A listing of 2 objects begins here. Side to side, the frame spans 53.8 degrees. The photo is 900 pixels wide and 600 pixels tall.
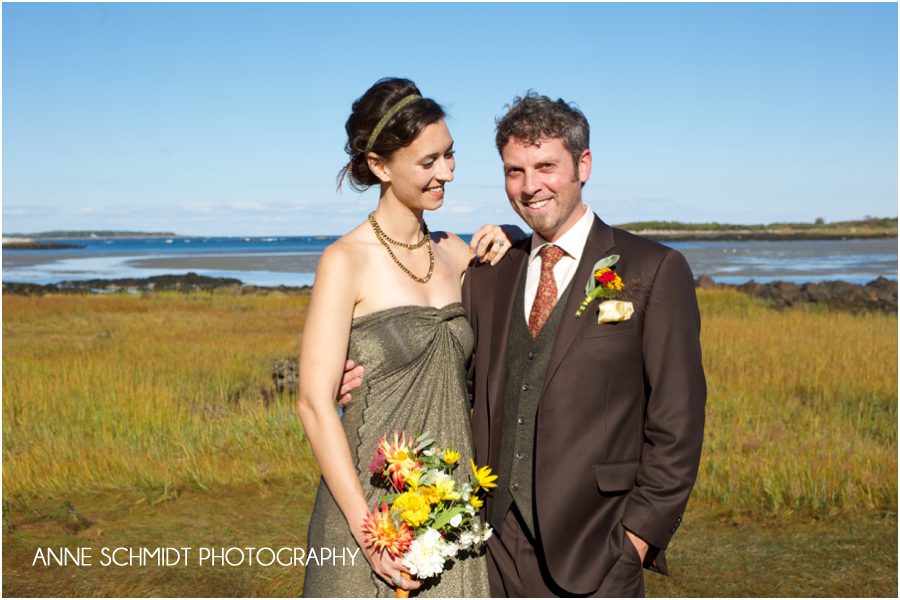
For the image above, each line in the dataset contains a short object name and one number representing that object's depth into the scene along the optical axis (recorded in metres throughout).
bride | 3.32
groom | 3.25
